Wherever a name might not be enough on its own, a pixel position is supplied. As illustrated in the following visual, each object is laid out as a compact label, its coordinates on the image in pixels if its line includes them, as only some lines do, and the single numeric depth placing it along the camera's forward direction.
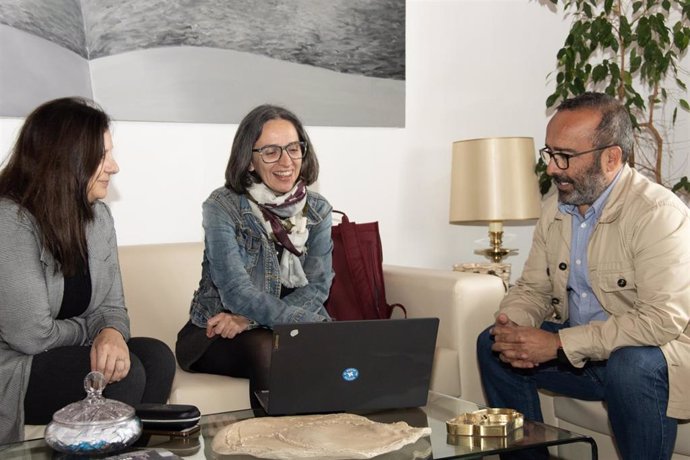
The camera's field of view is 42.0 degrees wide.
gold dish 1.88
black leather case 1.87
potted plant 3.55
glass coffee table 1.78
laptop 1.91
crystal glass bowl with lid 1.70
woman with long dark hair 2.20
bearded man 2.25
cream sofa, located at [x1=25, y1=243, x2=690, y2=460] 2.84
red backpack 3.04
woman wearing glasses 2.62
